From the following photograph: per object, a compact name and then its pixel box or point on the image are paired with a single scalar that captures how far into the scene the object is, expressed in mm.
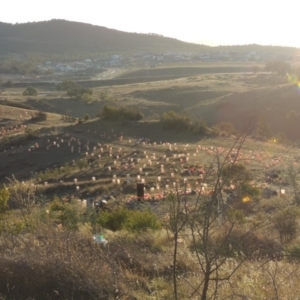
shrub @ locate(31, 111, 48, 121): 48906
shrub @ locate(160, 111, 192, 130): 39906
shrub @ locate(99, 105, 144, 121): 44250
